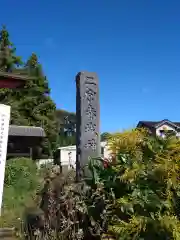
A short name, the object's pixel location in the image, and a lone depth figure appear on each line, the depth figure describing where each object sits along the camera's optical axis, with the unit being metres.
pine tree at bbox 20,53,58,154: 17.32
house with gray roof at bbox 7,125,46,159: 12.41
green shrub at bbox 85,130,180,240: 2.29
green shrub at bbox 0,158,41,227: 6.61
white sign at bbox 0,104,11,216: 2.80
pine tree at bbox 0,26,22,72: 17.34
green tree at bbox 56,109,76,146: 31.30
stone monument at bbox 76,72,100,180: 3.84
